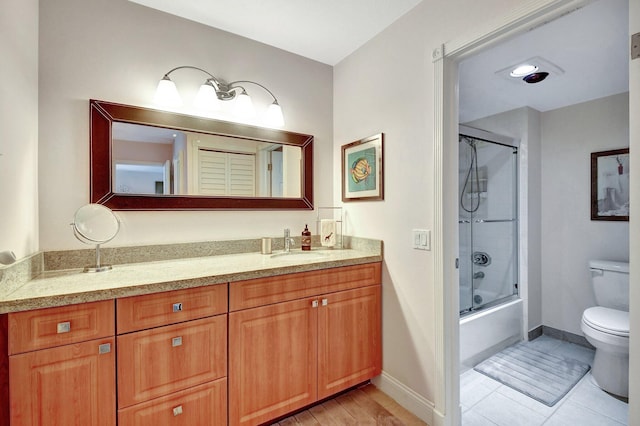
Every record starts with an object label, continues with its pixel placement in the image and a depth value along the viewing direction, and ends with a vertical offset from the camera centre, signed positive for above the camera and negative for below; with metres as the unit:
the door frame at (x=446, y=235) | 1.57 -0.13
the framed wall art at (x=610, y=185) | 2.42 +0.21
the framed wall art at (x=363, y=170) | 1.98 +0.30
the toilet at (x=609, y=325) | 1.88 -0.77
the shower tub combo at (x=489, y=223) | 2.77 -0.12
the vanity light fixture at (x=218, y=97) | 1.73 +0.73
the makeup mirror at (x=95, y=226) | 1.50 -0.07
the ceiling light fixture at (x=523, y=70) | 2.06 +1.00
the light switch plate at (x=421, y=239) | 1.66 -0.16
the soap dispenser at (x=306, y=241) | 2.19 -0.21
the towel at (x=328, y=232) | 2.21 -0.15
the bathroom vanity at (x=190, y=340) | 1.06 -0.57
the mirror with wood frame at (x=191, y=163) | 1.63 +0.32
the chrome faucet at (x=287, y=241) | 2.15 -0.21
